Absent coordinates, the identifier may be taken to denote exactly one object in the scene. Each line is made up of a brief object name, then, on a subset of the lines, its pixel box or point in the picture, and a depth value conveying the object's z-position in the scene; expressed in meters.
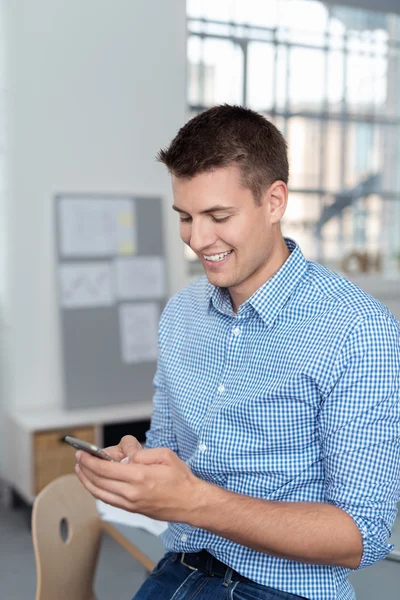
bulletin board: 4.09
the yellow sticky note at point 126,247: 4.28
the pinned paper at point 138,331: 4.27
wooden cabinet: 3.71
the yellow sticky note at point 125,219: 4.28
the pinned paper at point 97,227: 4.10
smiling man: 1.21
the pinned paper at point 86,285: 4.09
